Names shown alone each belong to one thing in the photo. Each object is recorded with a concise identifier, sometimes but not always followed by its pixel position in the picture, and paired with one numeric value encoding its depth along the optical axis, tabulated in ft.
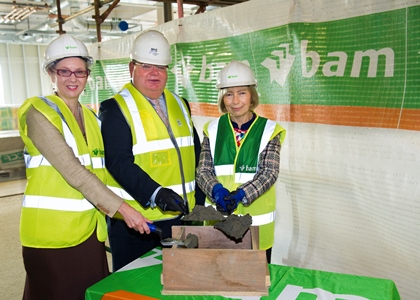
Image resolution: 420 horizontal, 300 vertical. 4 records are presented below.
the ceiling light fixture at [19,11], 27.94
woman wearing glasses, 5.73
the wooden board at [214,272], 4.90
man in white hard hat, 6.68
